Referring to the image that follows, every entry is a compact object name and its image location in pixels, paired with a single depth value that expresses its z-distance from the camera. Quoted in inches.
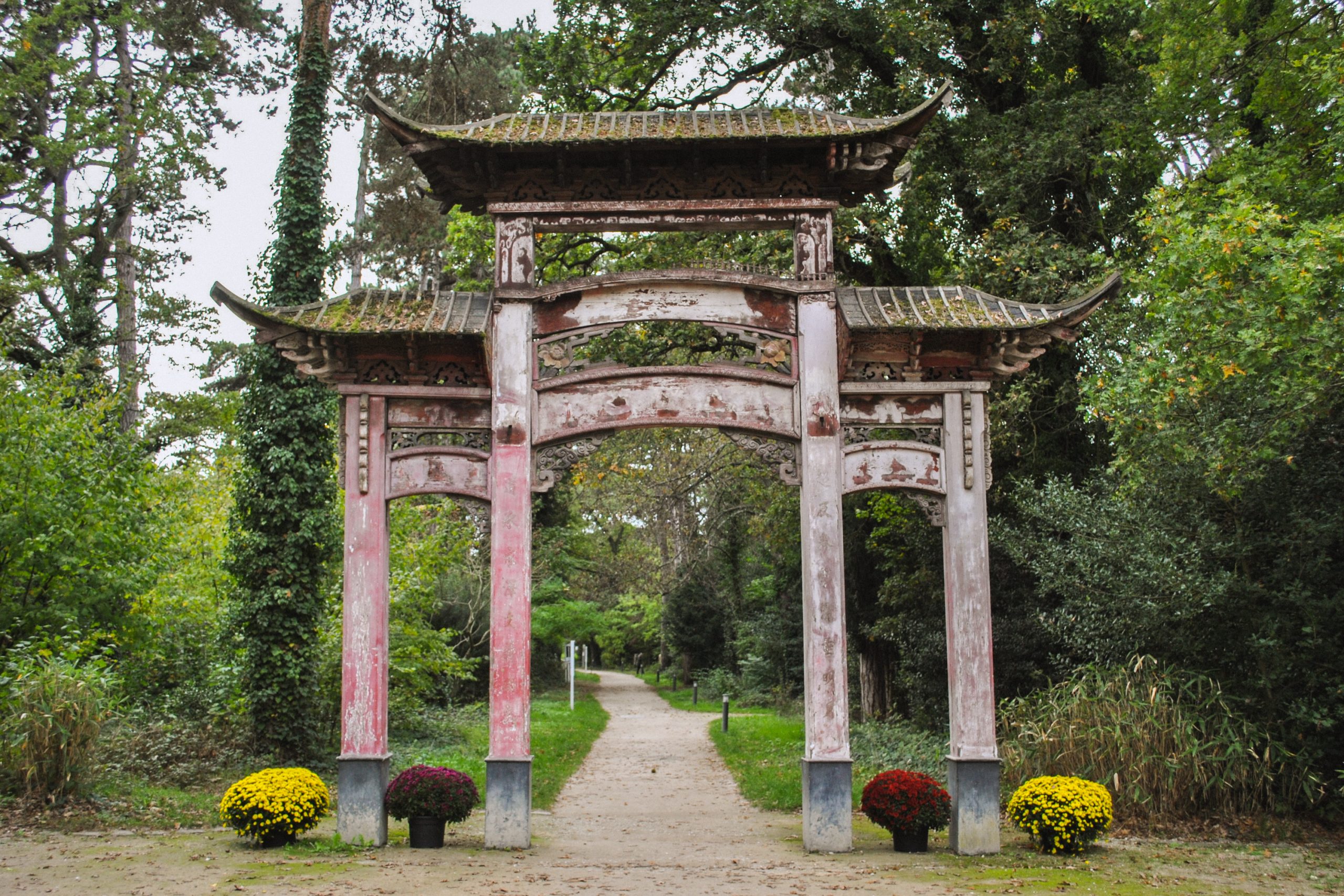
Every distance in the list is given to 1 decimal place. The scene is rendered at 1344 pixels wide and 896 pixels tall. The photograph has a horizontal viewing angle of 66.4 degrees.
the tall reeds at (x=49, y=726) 444.8
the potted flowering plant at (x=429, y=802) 385.1
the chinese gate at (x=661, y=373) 392.8
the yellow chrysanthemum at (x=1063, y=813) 374.9
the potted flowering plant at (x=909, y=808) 379.9
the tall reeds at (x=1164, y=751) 445.4
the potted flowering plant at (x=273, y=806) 374.3
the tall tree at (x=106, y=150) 853.8
